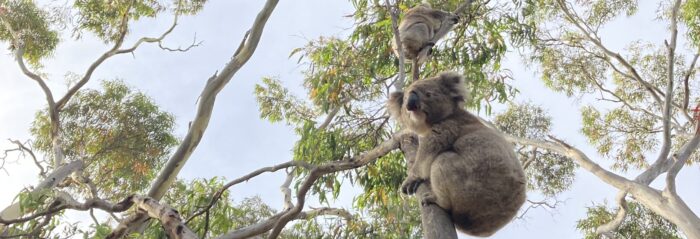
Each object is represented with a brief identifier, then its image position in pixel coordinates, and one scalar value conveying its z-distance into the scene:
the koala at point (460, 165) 3.06
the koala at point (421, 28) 6.25
